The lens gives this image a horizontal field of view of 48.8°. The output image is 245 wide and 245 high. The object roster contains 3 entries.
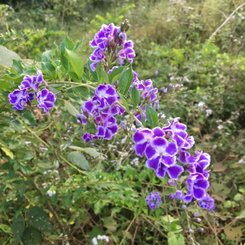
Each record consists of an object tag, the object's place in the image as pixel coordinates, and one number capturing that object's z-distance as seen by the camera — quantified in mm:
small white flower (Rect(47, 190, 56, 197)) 273
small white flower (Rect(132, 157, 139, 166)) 360
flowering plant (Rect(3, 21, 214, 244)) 164
